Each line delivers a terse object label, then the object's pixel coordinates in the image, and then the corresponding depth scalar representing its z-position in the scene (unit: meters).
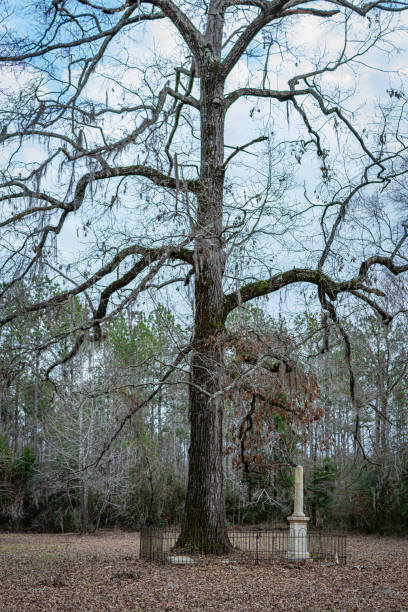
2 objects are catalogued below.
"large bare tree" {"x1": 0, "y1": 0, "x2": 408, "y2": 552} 9.91
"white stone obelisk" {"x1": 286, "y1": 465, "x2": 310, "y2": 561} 11.92
